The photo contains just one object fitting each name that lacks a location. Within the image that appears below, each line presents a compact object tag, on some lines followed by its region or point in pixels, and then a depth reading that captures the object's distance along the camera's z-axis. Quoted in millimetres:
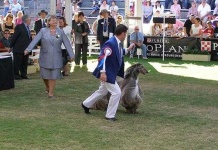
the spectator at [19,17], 24422
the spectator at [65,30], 16738
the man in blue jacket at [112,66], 10023
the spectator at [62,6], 27122
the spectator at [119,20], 24906
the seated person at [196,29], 24062
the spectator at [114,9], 27331
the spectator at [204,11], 27266
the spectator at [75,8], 29450
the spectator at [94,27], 26172
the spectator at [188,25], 24703
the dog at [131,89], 10742
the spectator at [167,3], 29703
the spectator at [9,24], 21206
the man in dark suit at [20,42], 15836
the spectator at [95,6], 30844
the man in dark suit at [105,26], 19766
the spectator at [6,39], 16500
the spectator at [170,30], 24841
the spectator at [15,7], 29062
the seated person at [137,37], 23422
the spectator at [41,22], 19725
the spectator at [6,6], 29922
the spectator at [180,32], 24648
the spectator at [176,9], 28297
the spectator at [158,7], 27812
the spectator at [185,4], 29452
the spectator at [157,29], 25447
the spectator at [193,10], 27534
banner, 23219
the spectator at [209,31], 23775
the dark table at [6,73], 13961
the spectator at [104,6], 29000
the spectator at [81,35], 20031
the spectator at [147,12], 28877
